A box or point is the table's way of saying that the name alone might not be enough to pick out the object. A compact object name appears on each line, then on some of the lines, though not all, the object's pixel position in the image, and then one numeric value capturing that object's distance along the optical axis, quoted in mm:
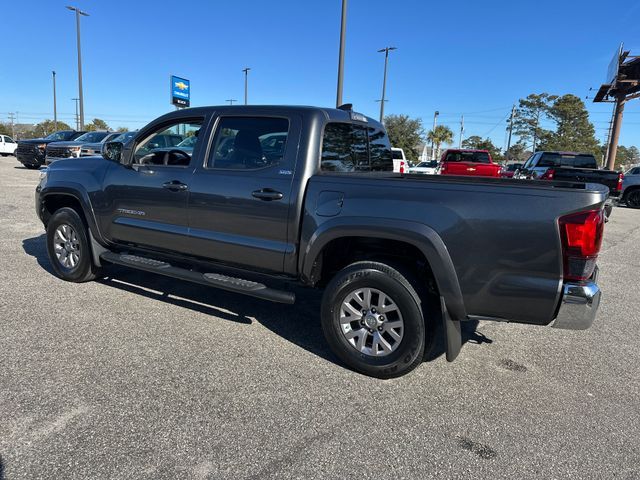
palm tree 79000
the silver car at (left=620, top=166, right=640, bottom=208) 17562
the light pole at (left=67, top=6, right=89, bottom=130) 26902
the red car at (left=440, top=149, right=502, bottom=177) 16609
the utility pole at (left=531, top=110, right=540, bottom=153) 63031
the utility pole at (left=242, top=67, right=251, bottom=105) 42606
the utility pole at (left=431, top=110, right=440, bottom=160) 74625
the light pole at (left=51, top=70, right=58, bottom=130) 51897
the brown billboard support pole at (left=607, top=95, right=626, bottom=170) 27203
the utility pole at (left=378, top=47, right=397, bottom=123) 32062
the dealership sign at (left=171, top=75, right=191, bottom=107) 24406
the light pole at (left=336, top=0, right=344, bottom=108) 12672
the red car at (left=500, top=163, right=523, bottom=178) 21619
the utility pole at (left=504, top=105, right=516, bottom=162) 55900
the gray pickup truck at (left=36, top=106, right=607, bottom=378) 2764
